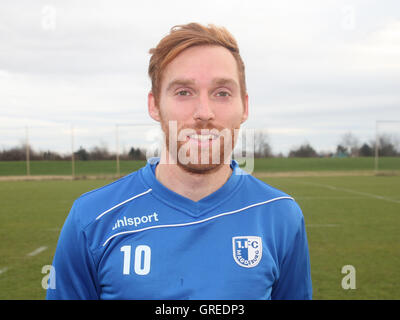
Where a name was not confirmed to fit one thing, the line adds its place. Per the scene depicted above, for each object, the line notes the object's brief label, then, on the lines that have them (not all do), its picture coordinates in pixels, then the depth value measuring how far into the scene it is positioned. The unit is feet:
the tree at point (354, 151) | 91.15
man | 4.90
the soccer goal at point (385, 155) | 82.89
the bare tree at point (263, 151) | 85.34
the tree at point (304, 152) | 94.22
